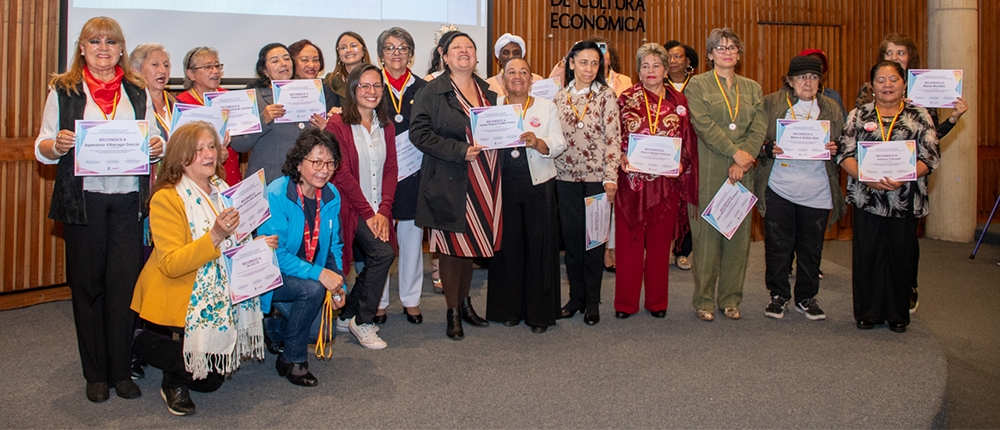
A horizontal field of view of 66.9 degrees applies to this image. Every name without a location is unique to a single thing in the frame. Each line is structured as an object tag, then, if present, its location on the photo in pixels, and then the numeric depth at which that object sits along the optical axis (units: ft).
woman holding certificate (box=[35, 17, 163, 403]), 9.43
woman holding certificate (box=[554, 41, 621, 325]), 13.44
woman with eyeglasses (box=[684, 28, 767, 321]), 13.65
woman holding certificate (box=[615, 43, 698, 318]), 13.55
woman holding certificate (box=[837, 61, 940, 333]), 13.07
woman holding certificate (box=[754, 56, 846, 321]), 13.89
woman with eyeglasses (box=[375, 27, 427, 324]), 13.55
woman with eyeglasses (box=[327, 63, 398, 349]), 12.12
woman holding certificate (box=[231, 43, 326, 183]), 12.53
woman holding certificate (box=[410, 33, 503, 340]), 12.57
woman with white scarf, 9.21
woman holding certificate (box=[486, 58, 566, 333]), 12.92
